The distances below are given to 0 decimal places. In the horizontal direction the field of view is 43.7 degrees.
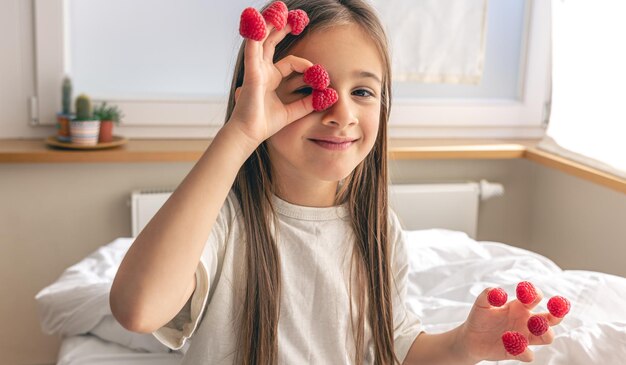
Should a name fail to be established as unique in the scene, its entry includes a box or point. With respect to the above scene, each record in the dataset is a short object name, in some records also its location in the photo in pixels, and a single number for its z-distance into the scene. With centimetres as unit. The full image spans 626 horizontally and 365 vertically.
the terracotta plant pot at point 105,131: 223
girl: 98
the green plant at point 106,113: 223
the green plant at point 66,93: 223
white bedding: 130
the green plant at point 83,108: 218
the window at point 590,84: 204
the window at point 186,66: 230
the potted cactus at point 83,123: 218
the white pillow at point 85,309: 152
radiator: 244
